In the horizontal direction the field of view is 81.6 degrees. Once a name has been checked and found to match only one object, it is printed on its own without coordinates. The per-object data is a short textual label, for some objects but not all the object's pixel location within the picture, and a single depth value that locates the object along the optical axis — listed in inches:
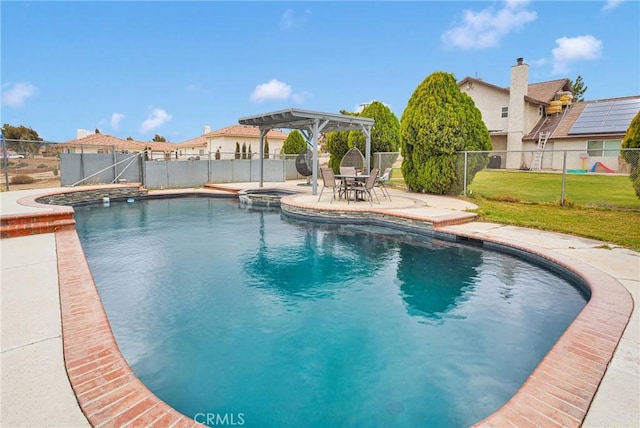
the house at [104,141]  1180.2
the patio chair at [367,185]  385.4
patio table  411.7
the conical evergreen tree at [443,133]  490.3
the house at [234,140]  1218.6
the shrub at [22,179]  586.1
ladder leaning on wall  902.4
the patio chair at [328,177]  425.7
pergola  495.2
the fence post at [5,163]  539.3
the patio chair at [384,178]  454.4
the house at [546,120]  835.4
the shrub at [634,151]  366.0
